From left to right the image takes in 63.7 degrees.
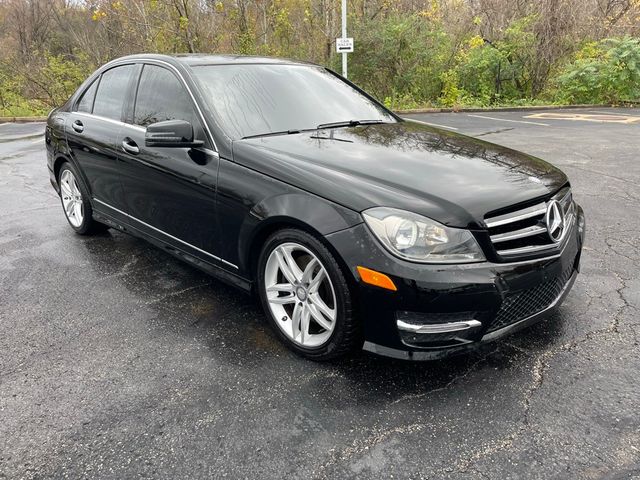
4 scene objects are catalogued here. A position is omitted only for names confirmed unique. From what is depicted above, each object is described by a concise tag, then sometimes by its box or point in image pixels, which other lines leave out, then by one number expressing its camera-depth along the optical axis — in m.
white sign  13.20
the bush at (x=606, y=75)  14.82
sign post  13.20
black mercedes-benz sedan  2.33
